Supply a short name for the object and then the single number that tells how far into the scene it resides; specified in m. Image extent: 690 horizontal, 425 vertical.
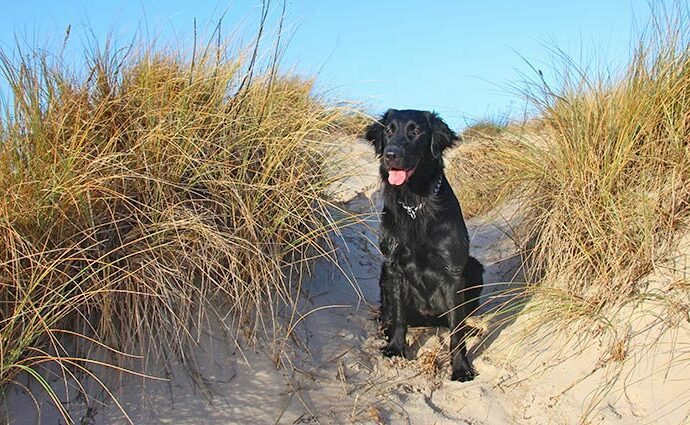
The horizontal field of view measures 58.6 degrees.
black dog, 3.29
